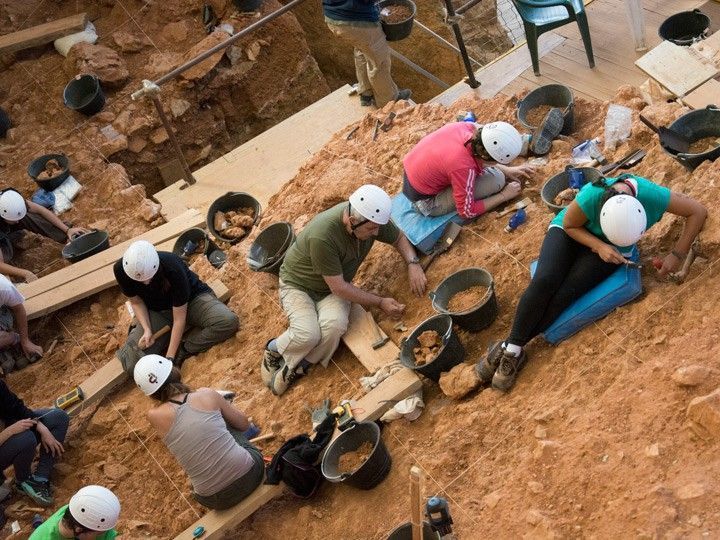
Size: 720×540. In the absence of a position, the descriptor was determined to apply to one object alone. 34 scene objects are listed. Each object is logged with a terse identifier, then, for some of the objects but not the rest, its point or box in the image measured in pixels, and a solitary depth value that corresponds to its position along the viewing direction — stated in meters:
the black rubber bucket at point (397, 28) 8.55
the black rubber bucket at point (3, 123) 10.20
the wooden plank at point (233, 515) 5.45
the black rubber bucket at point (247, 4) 11.07
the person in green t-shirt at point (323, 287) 5.89
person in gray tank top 5.21
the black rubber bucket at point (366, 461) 5.12
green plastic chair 7.80
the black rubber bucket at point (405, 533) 4.45
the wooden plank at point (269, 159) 8.99
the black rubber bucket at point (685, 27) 7.47
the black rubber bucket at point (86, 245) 8.45
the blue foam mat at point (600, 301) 4.98
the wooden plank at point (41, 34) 10.85
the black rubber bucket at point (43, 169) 9.35
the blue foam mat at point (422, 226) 6.35
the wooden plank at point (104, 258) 8.09
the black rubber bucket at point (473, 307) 5.59
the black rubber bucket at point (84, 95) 10.16
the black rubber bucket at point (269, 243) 7.14
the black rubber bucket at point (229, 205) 8.14
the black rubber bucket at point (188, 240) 8.17
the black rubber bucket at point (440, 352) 5.48
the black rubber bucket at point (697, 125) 5.68
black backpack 5.34
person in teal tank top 4.69
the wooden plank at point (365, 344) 5.98
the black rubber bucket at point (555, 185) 6.00
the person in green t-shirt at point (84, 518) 5.04
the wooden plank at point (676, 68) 6.43
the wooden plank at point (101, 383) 6.88
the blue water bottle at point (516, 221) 6.14
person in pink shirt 5.84
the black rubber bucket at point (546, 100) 6.98
